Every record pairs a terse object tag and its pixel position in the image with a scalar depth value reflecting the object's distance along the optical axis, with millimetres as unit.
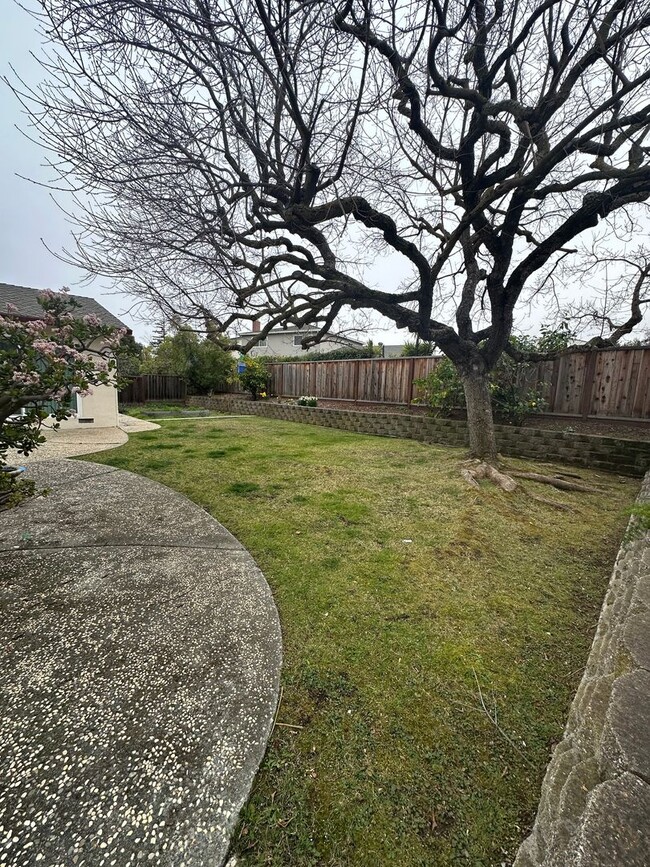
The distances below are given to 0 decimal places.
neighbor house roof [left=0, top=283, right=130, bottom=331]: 8528
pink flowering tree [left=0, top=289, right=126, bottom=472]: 2396
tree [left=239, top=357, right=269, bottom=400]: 13875
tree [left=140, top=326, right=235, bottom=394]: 14922
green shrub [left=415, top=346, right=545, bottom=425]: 6496
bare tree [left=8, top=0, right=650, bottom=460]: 2586
